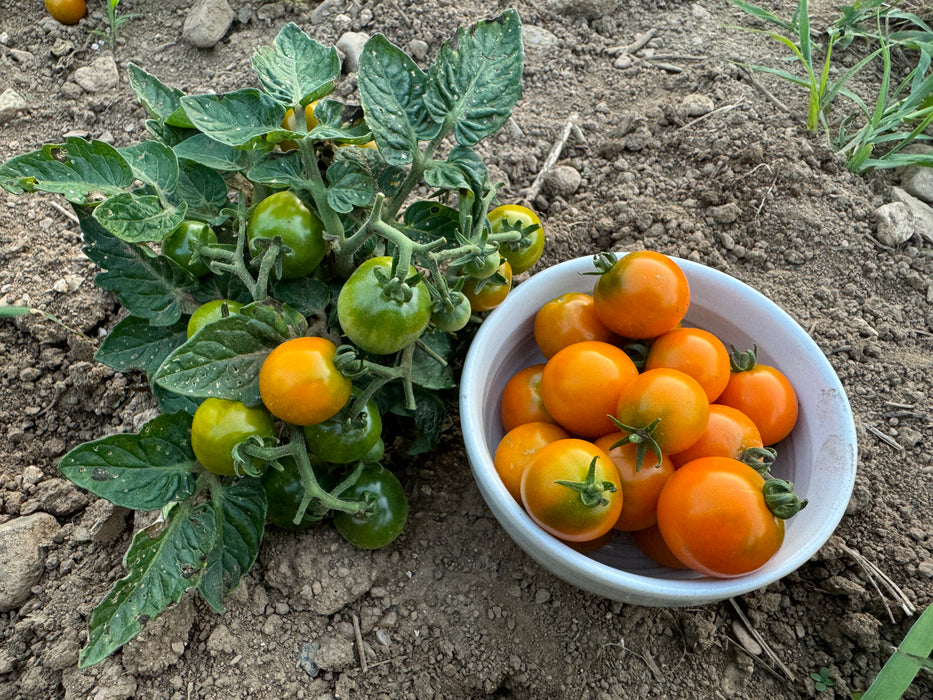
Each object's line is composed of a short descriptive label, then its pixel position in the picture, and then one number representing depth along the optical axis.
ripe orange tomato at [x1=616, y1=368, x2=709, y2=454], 0.23
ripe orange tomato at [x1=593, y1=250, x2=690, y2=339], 0.26
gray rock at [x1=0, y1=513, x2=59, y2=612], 0.25
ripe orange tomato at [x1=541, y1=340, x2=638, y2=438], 0.25
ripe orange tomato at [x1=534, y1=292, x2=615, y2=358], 0.28
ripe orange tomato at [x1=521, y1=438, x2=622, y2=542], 0.22
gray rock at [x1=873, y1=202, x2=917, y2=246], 0.34
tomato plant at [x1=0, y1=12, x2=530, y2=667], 0.22
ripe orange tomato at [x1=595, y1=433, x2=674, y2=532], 0.24
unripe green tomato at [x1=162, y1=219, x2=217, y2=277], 0.25
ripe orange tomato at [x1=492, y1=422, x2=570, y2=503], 0.25
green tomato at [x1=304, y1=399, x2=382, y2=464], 0.24
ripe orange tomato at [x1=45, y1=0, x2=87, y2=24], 0.41
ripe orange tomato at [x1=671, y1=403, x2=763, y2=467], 0.24
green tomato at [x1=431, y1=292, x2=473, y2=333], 0.23
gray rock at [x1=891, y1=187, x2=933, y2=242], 0.34
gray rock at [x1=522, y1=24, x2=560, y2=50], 0.40
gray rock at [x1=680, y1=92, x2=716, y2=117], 0.37
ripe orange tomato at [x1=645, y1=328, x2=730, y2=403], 0.25
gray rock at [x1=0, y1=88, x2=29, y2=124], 0.37
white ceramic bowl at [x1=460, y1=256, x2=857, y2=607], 0.22
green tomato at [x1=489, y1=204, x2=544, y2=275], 0.27
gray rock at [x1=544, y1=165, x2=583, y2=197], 0.36
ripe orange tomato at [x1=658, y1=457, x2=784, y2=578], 0.21
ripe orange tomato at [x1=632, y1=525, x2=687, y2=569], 0.25
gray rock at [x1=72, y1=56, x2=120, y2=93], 0.39
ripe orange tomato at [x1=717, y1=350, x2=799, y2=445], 0.26
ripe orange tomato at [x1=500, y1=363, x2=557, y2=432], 0.27
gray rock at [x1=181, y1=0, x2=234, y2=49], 0.40
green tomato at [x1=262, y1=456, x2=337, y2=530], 0.25
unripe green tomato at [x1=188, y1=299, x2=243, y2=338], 0.23
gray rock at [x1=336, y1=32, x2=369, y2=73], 0.38
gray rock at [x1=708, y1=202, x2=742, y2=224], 0.34
